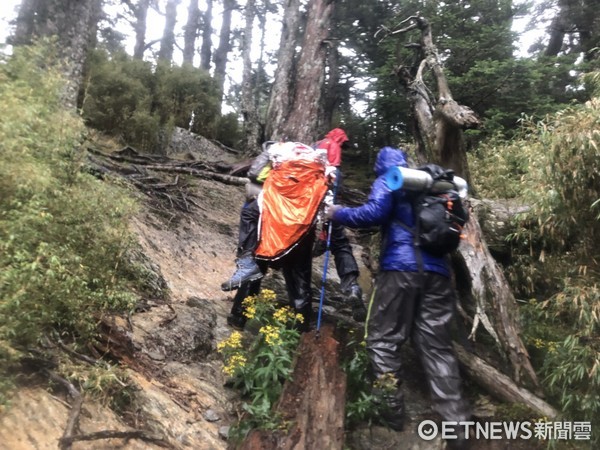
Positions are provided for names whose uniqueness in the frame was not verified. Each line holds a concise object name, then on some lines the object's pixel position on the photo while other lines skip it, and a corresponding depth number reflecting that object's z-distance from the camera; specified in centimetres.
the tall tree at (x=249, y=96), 1245
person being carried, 542
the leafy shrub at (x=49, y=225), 292
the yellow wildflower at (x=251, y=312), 484
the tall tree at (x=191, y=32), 2544
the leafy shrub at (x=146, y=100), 1072
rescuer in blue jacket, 404
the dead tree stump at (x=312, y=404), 345
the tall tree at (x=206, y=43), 2603
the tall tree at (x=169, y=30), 2582
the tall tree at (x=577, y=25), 1348
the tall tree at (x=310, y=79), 1096
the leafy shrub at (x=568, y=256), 381
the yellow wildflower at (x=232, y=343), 430
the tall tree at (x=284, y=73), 1138
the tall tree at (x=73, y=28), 866
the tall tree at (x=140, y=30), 2410
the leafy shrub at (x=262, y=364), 369
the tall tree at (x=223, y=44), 2544
